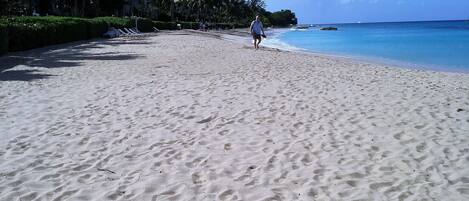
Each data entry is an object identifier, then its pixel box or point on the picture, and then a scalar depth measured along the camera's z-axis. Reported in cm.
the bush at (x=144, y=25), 4375
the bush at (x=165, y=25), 5296
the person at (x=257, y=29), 1962
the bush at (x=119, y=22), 3452
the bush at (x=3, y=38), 1503
